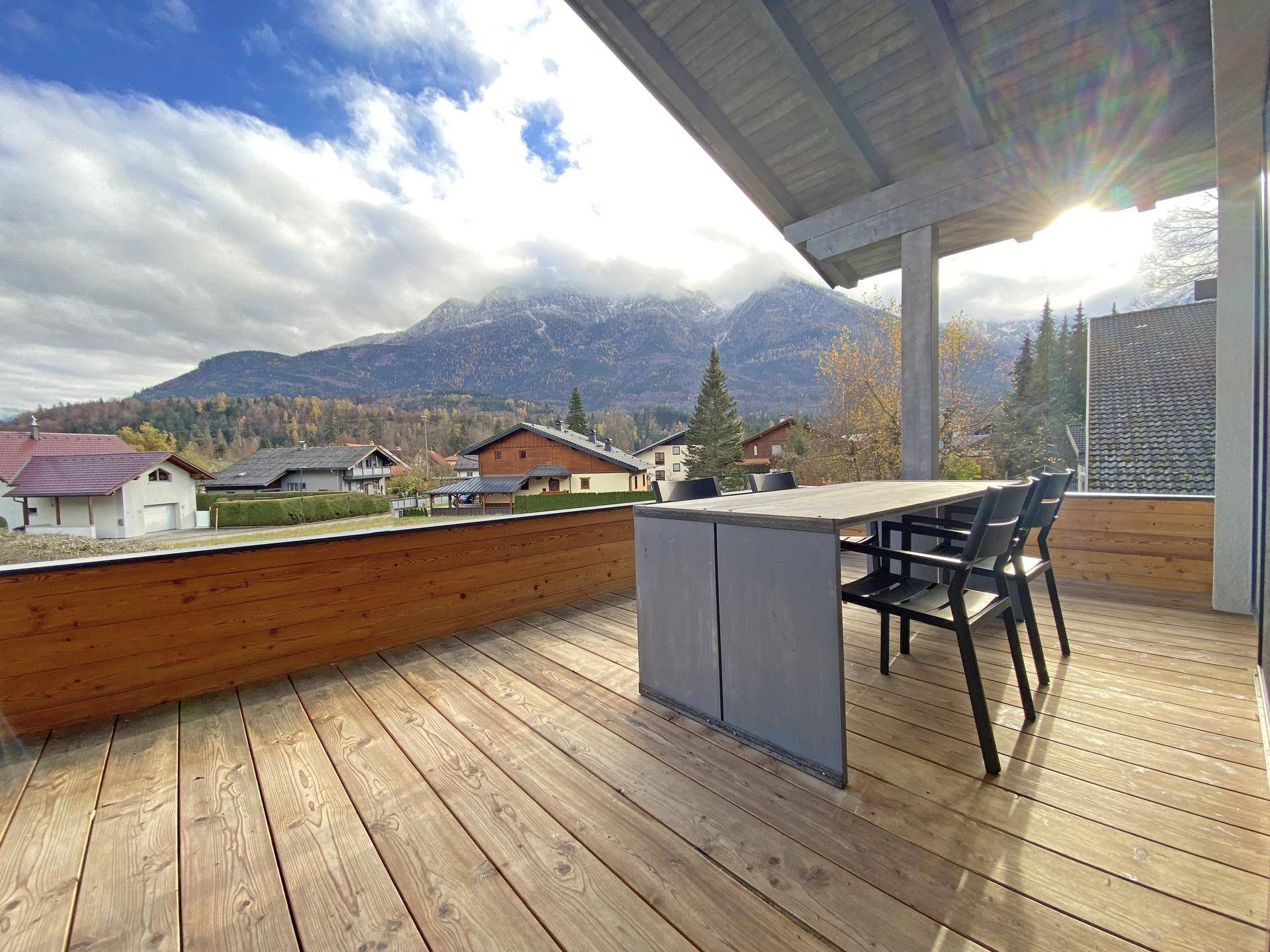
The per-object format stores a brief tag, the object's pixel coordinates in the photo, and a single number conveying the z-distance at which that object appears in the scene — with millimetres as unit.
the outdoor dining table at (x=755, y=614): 1412
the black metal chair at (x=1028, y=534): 1906
